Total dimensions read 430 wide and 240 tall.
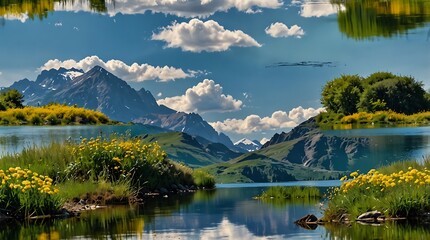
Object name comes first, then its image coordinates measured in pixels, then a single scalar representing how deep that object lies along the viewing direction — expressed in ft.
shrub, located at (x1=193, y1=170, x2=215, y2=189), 137.90
